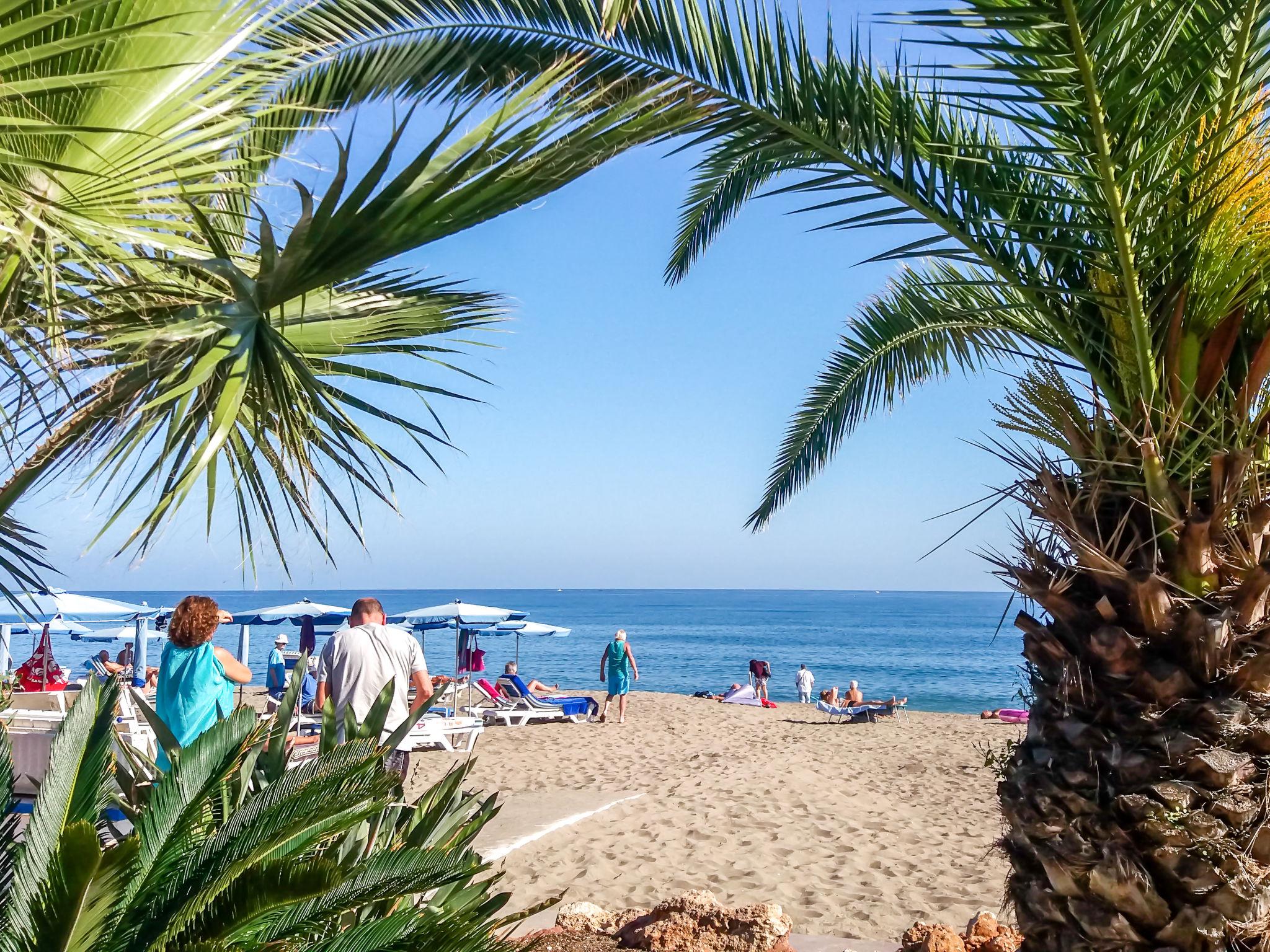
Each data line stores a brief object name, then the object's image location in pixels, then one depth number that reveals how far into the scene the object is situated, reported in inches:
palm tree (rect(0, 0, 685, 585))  76.4
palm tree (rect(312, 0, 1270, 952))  97.4
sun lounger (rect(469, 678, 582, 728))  558.3
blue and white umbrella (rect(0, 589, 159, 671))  676.7
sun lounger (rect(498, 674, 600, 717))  586.2
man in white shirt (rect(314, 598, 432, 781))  196.9
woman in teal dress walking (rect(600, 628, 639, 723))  574.9
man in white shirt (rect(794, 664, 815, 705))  991.6
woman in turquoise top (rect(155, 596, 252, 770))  180.7
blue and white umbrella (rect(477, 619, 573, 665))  793.6
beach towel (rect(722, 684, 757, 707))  843.4
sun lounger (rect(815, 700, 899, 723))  669.3
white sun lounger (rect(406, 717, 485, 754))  402.0
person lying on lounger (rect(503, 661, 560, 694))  752.3
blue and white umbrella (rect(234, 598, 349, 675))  734.5
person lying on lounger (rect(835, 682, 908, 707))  722.2
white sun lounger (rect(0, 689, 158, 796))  246.1
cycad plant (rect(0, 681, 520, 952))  60.9
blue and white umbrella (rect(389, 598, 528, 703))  708.0
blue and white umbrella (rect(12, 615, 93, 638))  806.5
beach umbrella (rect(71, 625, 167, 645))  812.7
